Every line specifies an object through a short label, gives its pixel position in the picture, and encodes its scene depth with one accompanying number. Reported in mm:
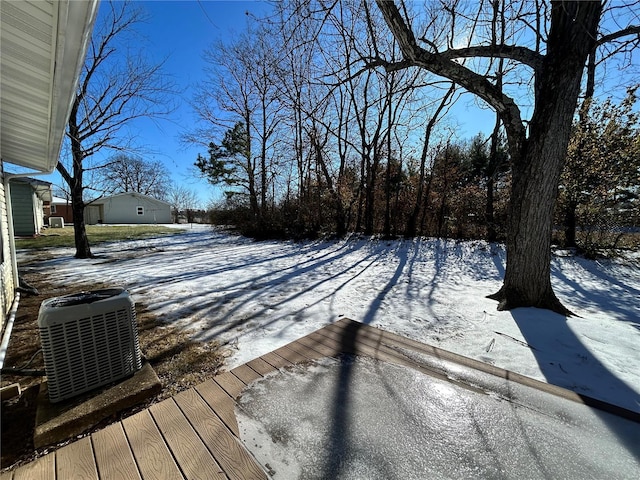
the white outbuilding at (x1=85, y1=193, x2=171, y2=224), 24917
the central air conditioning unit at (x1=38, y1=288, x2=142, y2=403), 1612
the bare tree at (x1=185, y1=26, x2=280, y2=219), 11633
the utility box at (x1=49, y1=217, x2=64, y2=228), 18569
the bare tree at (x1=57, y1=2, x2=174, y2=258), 6859
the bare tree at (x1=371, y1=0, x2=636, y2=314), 2984
